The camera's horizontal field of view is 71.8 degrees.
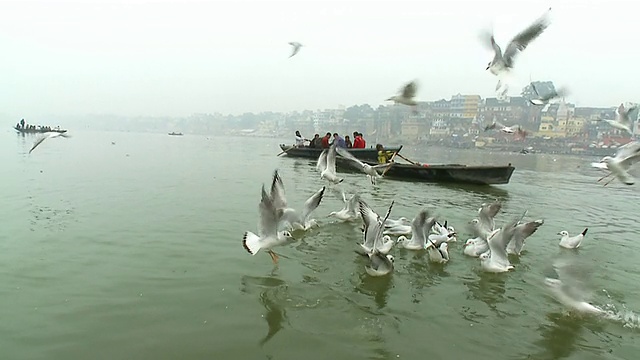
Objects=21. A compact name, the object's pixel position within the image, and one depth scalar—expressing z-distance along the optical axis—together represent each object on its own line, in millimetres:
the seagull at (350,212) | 10469
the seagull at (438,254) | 7754
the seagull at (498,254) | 7254
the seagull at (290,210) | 6957
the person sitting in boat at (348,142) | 25995
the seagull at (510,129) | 12555
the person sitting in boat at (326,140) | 27406
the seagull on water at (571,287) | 5742
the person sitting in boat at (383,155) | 21448
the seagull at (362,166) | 10586
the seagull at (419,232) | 8070
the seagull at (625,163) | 7051
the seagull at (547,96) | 10406
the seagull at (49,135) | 10383
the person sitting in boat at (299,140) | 31100
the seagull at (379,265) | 6941
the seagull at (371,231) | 6879
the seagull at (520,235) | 7680
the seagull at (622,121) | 8641
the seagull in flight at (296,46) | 13277
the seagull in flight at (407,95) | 10148
